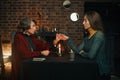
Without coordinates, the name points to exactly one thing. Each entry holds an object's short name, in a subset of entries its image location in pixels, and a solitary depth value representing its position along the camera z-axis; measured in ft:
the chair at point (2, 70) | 10.82
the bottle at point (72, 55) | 6.75
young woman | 6.30
